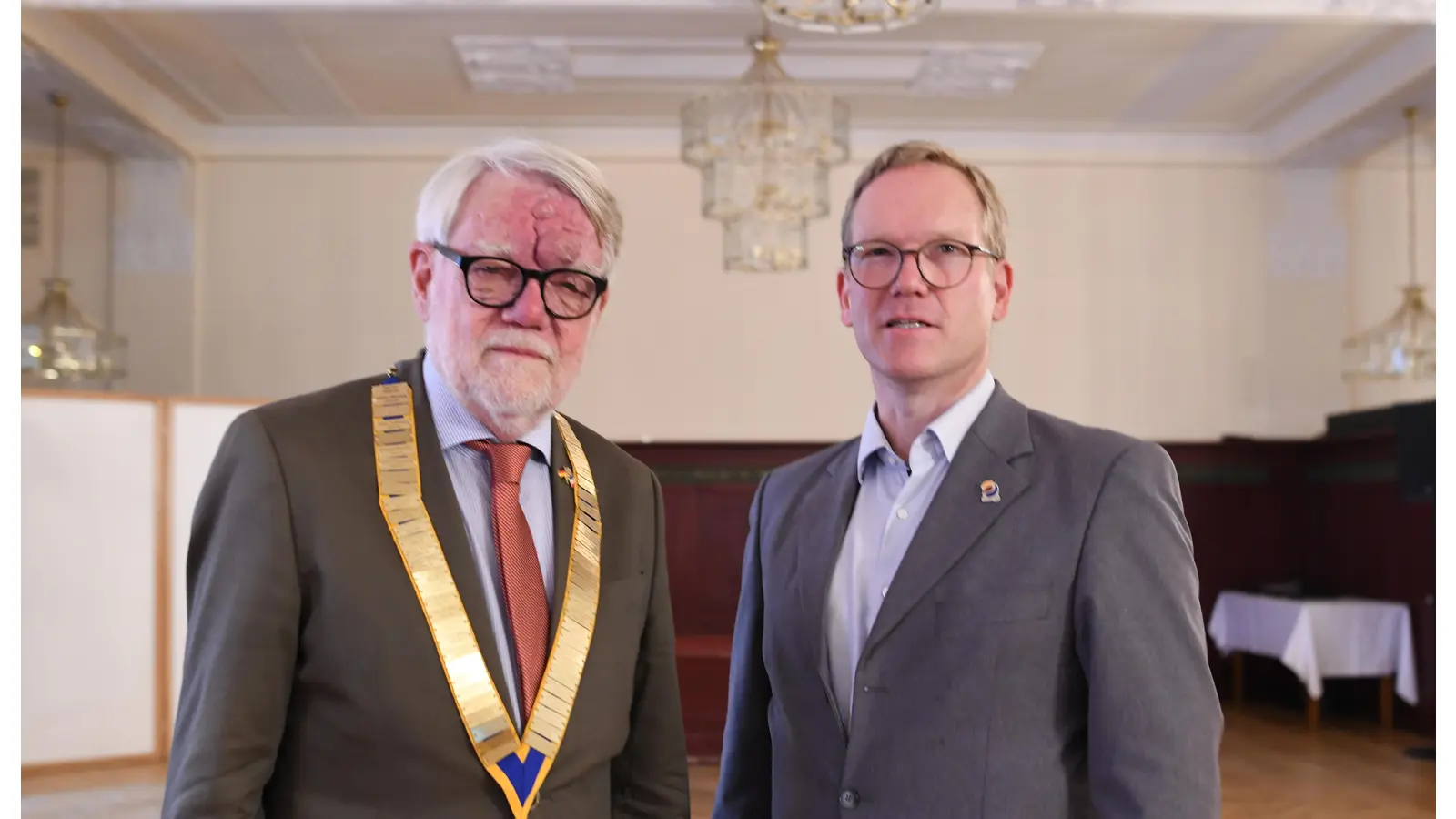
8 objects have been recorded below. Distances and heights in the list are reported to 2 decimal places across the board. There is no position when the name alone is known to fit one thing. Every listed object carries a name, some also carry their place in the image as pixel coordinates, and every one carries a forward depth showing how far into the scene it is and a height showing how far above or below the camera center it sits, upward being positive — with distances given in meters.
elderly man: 1.50 -0.20
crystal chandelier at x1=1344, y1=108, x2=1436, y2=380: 7.25 +0.49
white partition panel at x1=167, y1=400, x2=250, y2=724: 6.21 -0.21
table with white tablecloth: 6.79 -1.27
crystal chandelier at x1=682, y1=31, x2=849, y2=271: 5.86 +1.39
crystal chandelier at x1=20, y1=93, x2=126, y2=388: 6.81 +0.50
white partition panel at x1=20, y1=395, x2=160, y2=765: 5.82 -0.77
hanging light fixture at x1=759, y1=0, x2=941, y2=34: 4.38 +1.56
